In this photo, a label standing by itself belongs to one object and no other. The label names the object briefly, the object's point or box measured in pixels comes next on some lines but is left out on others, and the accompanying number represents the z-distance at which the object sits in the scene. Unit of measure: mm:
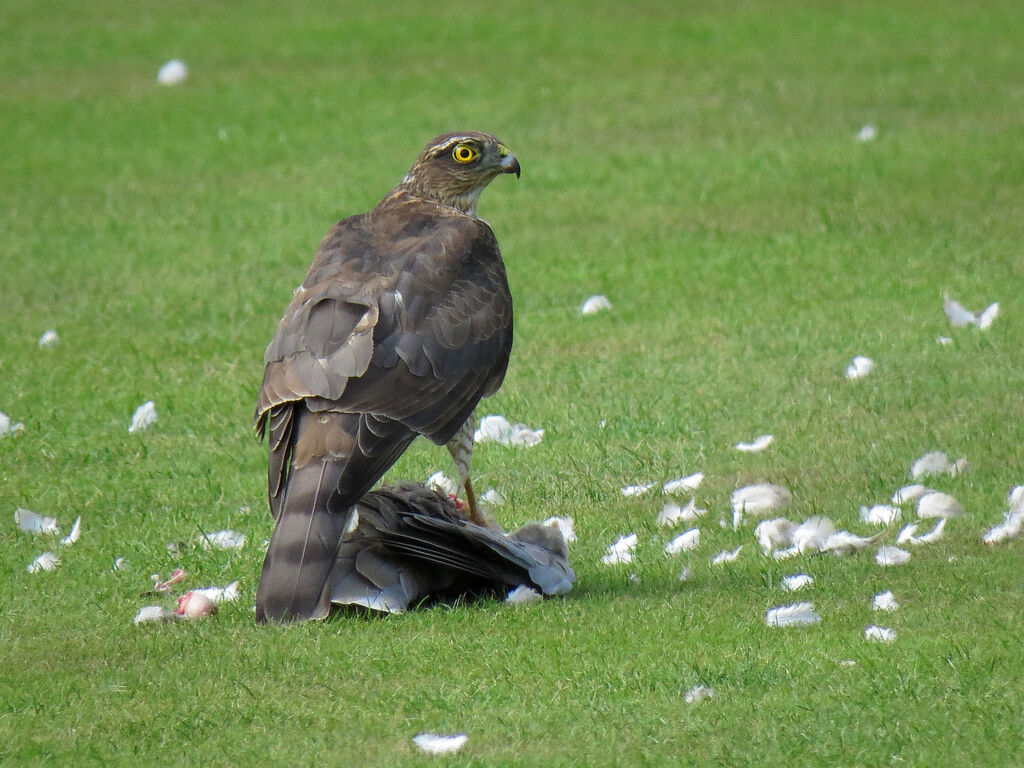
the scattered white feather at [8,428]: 16625
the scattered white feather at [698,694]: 9367
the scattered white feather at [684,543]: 12506
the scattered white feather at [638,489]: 13891
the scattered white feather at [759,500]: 13250
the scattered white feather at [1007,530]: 12227
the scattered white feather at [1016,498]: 12813
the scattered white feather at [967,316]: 18547
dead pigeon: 11102
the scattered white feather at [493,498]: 14016
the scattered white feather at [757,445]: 14844
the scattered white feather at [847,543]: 12141
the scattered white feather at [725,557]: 12148
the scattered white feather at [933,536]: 12281
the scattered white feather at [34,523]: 13680
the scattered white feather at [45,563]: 12656
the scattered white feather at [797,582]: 11398
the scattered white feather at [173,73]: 34906
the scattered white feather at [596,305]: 20562
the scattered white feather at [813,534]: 12281
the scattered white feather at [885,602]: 10836
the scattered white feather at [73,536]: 13305
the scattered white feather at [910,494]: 13266
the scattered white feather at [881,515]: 12898
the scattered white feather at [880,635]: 10094
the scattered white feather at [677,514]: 13195
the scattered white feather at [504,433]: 15625
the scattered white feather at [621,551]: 12383
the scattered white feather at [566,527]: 12977
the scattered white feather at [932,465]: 13906
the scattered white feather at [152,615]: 11234
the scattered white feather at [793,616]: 10594
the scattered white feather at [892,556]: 11888
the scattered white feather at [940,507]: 12844
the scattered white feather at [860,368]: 16937
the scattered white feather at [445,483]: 14242
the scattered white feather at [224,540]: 13031
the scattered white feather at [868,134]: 27750
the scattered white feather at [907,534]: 12336
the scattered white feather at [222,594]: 11641
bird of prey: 10586
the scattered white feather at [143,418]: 16703
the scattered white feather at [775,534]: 12453
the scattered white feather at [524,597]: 11297
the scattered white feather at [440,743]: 8836
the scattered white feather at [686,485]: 13914
